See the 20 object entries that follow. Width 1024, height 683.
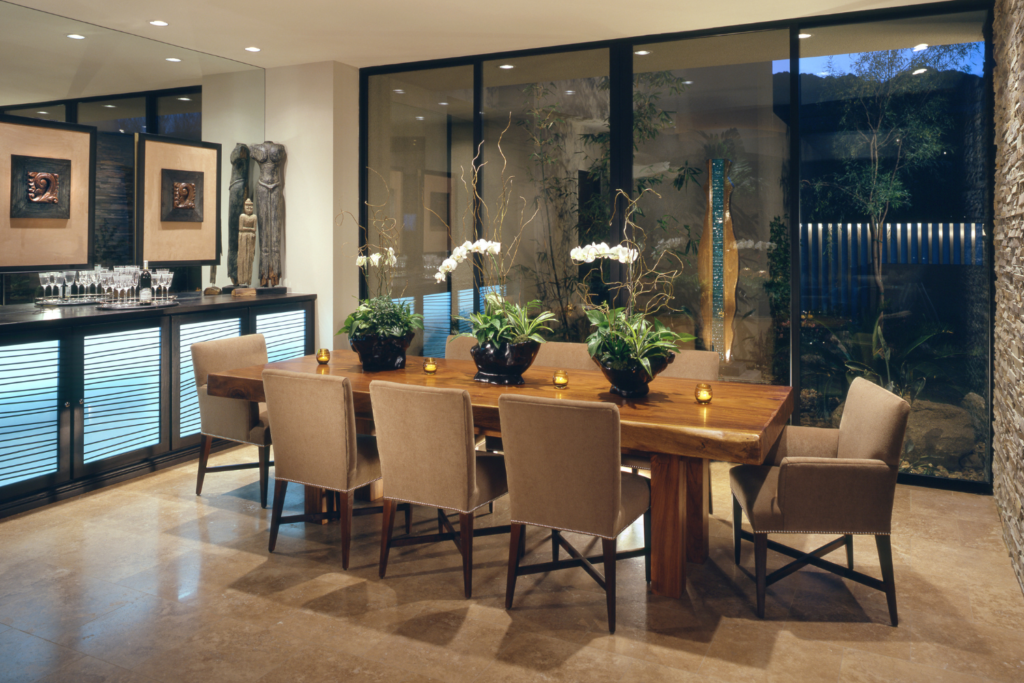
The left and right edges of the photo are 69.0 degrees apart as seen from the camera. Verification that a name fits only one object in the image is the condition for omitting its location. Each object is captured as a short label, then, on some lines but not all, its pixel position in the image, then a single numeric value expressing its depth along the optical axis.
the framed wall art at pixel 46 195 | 4.36
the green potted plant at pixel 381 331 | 3.88
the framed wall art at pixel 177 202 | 5.23
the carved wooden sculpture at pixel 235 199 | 5.91
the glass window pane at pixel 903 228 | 4.38
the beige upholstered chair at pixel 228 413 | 4.06
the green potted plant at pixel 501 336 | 3.54
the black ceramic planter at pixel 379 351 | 3.88
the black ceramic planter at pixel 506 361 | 3.54
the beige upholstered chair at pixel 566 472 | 2.66
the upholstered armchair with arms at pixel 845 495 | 2.71
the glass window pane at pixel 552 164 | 5.38
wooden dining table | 2.72
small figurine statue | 5.89
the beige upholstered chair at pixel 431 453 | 2.93
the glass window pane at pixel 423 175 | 5.89
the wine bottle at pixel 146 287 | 4.82
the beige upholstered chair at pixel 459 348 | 4.67
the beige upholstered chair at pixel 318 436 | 3.18
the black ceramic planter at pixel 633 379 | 3.21
